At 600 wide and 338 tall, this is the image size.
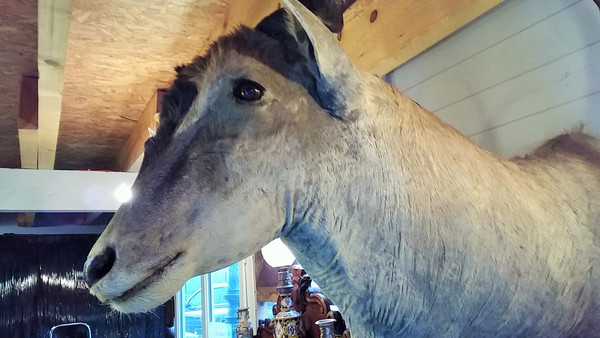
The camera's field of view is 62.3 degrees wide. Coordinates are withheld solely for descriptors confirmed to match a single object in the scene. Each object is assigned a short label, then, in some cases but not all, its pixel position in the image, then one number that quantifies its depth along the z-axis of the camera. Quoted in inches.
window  112.3
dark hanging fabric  194.2
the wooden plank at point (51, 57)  46.1
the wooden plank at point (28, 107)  87.2
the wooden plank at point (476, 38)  38.3
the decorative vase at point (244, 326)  83.8
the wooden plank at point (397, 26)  42.6
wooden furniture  68.6
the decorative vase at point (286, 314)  70.8
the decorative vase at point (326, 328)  58.8
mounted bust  23.0
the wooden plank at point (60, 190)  107.6
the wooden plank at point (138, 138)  91.8
